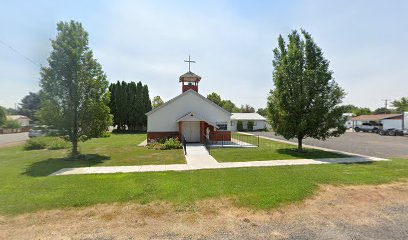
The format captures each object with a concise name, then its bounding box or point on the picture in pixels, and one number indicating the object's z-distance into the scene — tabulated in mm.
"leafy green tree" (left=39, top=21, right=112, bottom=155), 15125
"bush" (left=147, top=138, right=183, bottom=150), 19984
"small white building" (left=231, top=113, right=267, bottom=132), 48844
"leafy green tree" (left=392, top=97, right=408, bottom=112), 69500
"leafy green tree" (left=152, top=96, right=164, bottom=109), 71875
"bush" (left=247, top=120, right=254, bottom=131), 48844
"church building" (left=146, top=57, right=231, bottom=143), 23688
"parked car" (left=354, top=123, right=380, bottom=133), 45012
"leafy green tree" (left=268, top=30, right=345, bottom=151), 16859
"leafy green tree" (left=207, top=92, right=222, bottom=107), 70812
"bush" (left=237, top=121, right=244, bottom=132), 48625
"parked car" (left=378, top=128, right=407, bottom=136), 37091
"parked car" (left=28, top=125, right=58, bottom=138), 15359
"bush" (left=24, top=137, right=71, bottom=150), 20188
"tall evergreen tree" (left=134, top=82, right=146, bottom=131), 45469
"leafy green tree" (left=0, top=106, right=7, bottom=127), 50288
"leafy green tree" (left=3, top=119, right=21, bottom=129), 49544
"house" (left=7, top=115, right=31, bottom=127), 67188
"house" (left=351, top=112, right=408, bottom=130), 42375
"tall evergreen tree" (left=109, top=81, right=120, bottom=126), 45031
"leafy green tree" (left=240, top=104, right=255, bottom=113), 93294
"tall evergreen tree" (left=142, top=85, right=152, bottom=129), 46750
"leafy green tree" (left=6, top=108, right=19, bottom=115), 88181
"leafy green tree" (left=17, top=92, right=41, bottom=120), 81562
